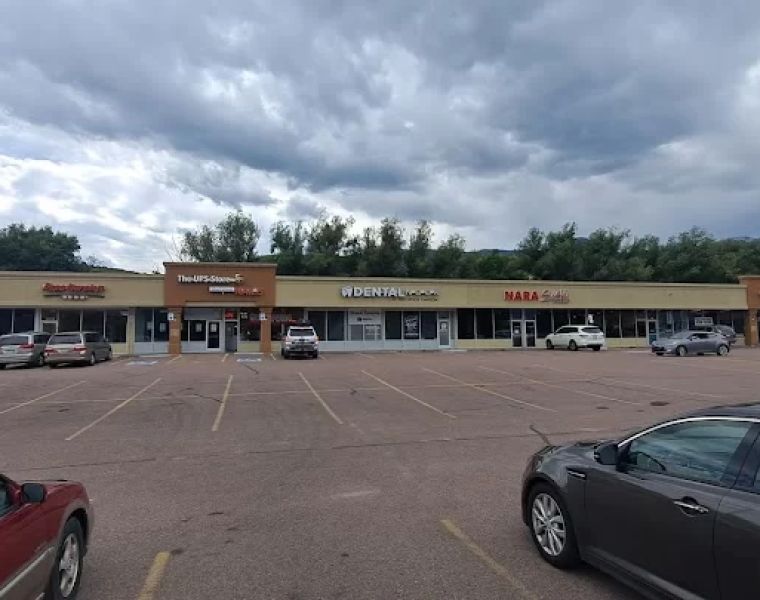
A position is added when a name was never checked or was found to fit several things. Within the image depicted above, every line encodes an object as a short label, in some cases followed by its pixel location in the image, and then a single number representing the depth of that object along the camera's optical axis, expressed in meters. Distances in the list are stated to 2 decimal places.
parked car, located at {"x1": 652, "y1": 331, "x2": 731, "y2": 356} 34.19
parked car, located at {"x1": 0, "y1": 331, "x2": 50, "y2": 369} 27.27
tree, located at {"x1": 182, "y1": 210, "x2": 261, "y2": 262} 68.00
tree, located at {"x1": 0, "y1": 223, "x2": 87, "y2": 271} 79.88
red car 3.27
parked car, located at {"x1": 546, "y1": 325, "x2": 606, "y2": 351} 40.06
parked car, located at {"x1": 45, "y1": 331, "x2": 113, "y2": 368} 27.34
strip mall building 35.81
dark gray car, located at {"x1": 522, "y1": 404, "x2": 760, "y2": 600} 3.29
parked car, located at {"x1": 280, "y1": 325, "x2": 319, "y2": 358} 31.56
